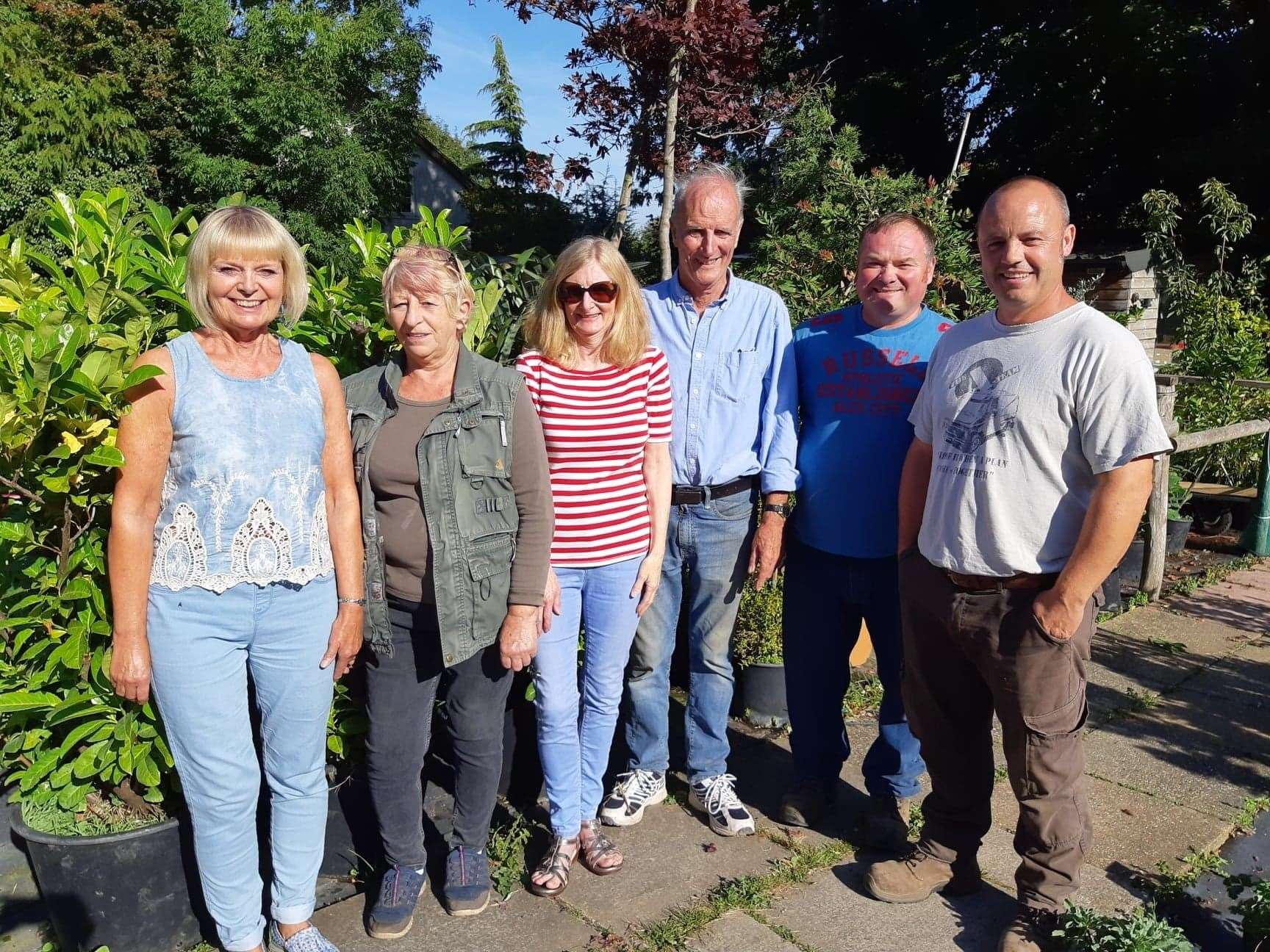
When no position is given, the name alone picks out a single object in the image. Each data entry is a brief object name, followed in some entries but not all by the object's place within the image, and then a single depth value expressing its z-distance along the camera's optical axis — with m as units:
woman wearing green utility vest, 2.40
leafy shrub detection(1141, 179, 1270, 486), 7.95
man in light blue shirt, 2.95
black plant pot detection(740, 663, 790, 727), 3.98
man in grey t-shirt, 2.20
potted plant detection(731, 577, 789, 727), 3.99
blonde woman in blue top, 2.11
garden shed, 10.30
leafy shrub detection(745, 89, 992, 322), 5.45
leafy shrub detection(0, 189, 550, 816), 2.08
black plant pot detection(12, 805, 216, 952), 2.40
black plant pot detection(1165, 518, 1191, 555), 6.69
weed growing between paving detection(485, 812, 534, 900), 2.85
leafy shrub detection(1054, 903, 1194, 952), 2.34
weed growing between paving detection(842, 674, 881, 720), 4.21
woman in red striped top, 2.67
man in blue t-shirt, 2.88
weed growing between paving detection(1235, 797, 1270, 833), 3.29
